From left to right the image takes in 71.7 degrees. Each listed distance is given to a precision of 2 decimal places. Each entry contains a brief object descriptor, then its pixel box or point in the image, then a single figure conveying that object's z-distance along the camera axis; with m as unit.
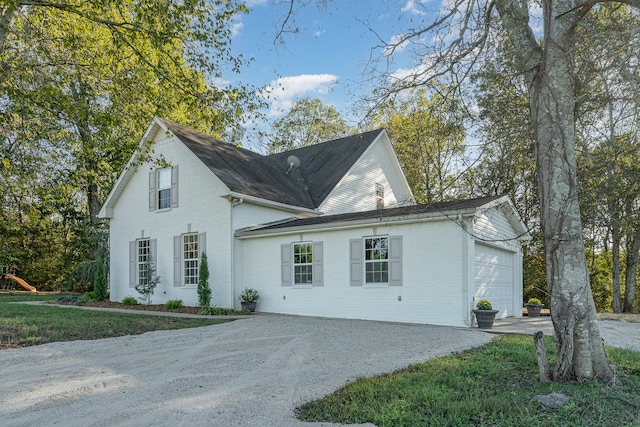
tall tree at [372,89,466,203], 21.75
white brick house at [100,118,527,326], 10.70
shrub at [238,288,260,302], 13.76
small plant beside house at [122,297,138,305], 16.36
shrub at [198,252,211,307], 14.00
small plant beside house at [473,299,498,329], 9.85
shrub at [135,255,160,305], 15.70
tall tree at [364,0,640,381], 4.80
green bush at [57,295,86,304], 17.26
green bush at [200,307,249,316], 13.14
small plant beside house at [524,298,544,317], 13.55
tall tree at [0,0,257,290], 9.08
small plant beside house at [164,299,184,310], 14.73
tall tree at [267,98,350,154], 31.61
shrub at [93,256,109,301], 17.80
